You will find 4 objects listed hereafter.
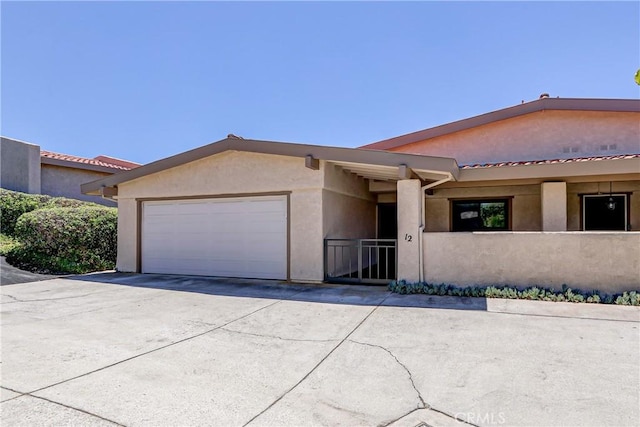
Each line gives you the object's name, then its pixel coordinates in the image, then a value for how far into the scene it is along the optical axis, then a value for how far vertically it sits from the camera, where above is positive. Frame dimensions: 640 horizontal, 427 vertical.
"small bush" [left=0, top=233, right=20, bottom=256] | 11.39 -0.64
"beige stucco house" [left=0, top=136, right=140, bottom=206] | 15.23 +2.51
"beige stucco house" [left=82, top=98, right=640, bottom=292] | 7.57 +0.56
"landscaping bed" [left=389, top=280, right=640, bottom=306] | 6.65 -1.42
